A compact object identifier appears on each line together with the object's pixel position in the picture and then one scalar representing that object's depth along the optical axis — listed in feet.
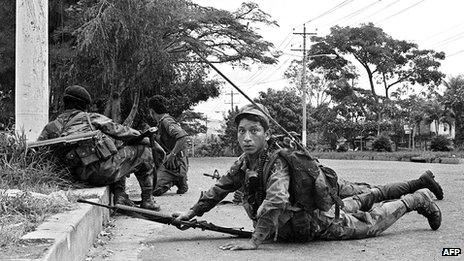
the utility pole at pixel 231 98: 236.61
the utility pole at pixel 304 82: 129.33
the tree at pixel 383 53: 149.89
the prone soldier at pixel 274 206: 15.23
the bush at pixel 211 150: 144.15
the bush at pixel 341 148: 149.79
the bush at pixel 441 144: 122.71
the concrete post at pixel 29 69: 23.16
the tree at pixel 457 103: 137.62
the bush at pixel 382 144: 131.03
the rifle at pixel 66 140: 20.04
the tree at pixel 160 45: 63.87
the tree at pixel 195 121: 152.89
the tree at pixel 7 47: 63.21
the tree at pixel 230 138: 140.97
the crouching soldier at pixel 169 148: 30.91
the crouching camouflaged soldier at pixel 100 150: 20.57
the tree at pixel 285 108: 160.25
